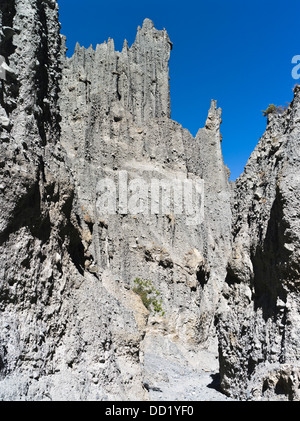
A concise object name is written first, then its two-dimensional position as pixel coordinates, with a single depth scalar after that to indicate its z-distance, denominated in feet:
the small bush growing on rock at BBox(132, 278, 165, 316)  89.56
